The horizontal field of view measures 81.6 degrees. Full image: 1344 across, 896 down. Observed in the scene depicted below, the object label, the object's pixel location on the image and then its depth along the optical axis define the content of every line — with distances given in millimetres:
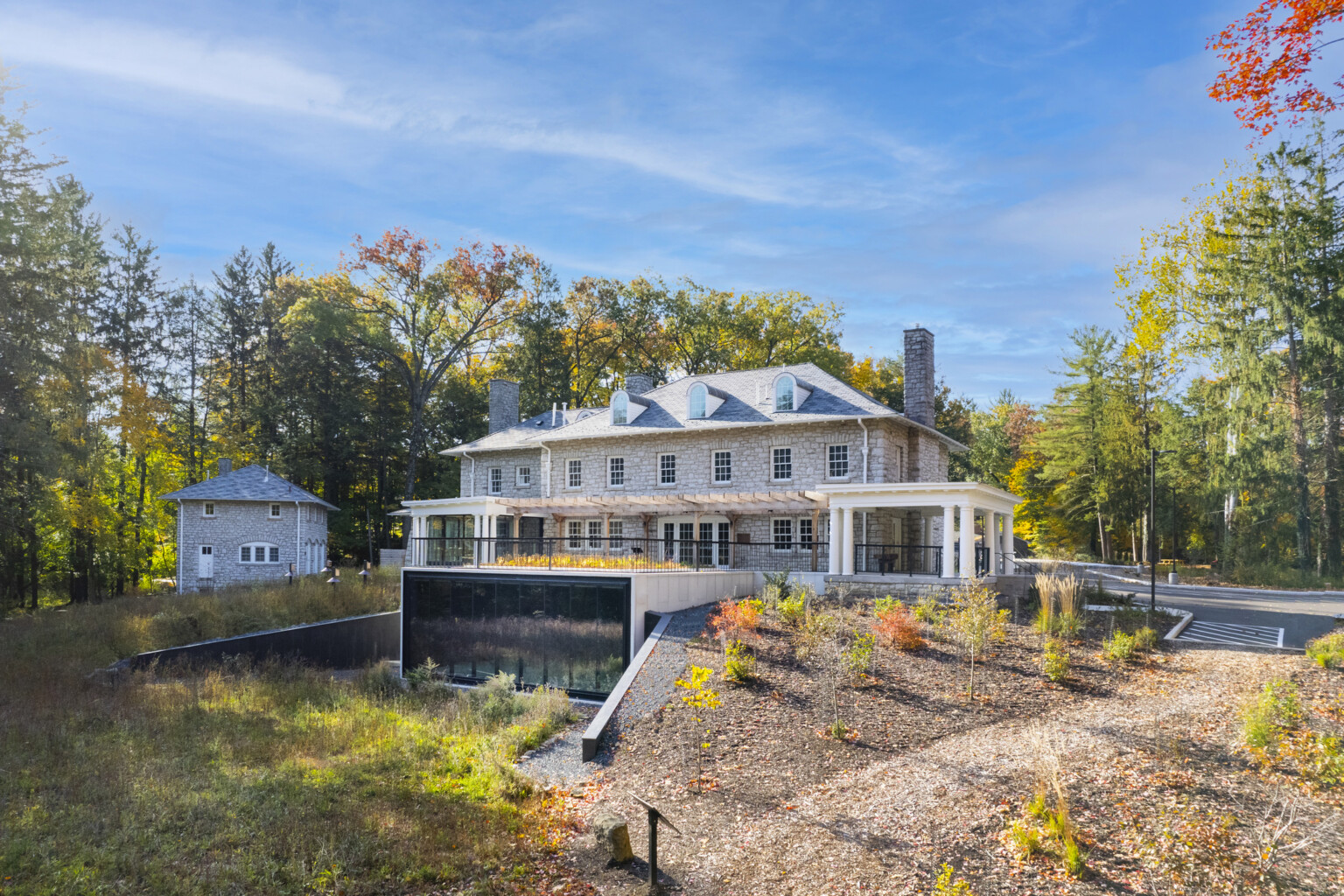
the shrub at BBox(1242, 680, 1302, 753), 9305
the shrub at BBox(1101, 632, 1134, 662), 13742
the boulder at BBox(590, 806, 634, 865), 8289
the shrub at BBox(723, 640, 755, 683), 12859
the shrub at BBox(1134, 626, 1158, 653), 14562
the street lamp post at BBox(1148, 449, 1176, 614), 16834
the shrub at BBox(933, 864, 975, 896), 6758
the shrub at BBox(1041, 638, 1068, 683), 12648
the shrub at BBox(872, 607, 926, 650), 14195
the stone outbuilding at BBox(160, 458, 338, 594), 33125
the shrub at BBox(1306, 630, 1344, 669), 13078
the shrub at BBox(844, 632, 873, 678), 12820
